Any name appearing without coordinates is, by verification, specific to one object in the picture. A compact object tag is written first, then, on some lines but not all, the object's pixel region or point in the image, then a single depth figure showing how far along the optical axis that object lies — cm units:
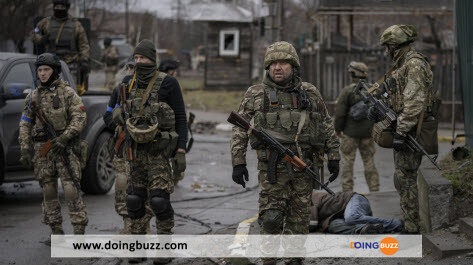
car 1670
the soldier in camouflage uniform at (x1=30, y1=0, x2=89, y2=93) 2125
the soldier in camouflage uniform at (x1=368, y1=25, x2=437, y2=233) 1225
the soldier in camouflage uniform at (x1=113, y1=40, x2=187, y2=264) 1194
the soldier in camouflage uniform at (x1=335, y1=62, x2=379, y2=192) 1772
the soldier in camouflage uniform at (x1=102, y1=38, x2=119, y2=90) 4035
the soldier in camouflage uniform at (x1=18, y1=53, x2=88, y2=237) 1331
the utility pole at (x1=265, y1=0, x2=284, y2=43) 3453
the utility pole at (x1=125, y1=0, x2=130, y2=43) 7547
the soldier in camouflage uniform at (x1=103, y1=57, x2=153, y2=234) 1289
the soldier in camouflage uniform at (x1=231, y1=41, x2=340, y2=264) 1078
